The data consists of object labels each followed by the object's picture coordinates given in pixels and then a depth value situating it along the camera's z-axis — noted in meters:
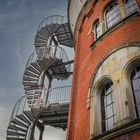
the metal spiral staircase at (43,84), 12.40
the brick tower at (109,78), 5.93
